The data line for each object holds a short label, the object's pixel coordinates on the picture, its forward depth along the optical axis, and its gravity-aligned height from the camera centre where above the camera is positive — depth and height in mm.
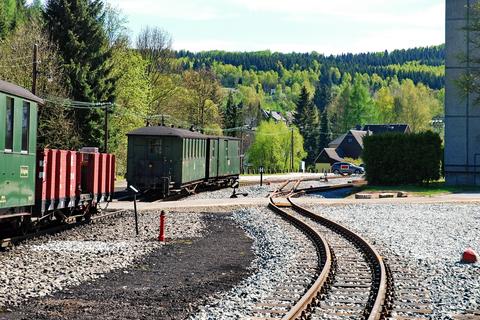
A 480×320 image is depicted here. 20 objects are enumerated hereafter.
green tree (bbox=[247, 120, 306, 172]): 107188 -278
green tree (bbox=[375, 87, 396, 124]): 132638 +7351
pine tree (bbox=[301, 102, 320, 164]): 134500 +1656
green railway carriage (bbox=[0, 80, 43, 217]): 14391 -114
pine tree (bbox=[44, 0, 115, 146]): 50562 +6094
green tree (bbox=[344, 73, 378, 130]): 130350 +7107
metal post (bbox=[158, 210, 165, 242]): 18734 -2115
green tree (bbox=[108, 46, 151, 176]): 55969 +3496
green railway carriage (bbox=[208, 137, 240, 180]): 43531 -743
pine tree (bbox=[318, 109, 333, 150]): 133000 +2205
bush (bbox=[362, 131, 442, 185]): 46125 -575
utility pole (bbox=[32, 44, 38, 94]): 32188 +3159
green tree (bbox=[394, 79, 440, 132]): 120062 +6330
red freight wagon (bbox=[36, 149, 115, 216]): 17759 -1009
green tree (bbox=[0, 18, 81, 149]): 43331 +3830
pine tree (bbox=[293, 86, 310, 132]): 135250 +6519
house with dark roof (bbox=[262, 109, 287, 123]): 179875 +7726
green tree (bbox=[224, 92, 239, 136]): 104406 +3774
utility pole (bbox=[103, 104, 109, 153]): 44578 +1058
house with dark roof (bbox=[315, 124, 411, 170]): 124750 -521
